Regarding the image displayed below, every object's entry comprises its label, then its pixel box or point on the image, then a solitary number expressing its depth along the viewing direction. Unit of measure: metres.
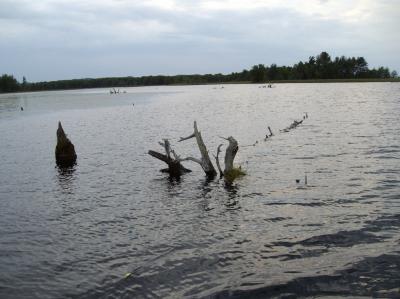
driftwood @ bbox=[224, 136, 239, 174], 26.15
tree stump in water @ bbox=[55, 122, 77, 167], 35.84
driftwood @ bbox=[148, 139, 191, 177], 28.67
